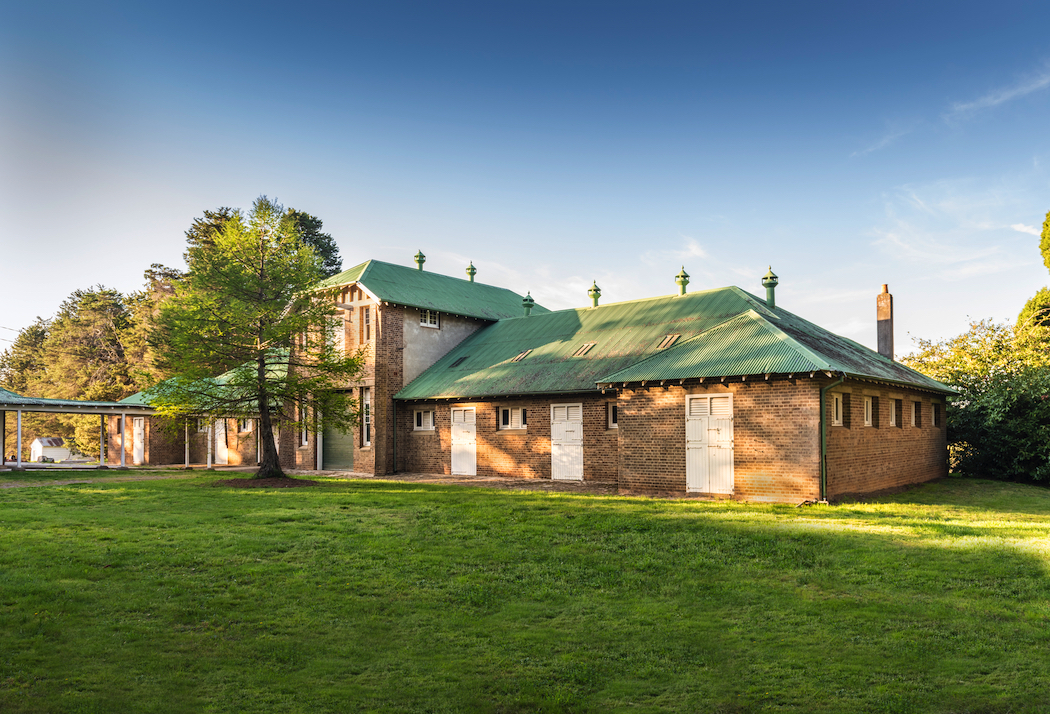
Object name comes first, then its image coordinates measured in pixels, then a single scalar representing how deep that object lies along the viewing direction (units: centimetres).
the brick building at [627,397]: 1644
